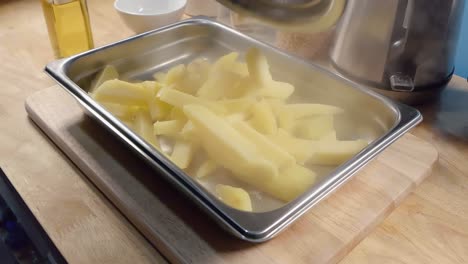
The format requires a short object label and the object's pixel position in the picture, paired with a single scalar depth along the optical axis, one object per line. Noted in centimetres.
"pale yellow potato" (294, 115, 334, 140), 65
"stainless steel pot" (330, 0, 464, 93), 65
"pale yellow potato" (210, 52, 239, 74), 72
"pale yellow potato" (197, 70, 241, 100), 69
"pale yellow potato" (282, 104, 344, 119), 66
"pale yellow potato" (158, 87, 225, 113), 64
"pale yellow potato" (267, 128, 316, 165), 60
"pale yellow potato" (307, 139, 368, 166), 59
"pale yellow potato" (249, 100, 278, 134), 63
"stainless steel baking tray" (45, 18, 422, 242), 48
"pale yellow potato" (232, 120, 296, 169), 57
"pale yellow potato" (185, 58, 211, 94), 72
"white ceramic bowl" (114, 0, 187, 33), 90
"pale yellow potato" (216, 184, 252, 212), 53
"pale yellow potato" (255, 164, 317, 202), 55
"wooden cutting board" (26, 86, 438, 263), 50
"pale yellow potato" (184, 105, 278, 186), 55
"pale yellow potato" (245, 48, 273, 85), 68
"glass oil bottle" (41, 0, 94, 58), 83
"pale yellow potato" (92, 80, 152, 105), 66
